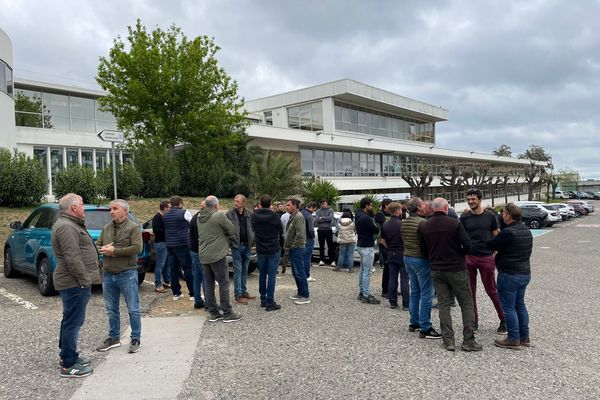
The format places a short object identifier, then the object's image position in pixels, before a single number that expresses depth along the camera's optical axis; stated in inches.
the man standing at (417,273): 219.0
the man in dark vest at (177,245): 291.0
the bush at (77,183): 621.9
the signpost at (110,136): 391.2
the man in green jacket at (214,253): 246.8
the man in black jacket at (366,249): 294.4
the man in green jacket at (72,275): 169.5
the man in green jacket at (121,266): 195.3
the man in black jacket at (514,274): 200.4
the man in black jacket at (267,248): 273.4
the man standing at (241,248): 293.7
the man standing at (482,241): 227.6
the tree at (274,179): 869.2
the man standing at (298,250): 288.2
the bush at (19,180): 572.6
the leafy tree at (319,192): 887.1
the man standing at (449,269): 201.6
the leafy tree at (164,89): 789.2
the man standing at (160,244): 314.3
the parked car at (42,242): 299.6
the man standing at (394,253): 273.9
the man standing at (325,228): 450.7
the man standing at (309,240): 366.6
